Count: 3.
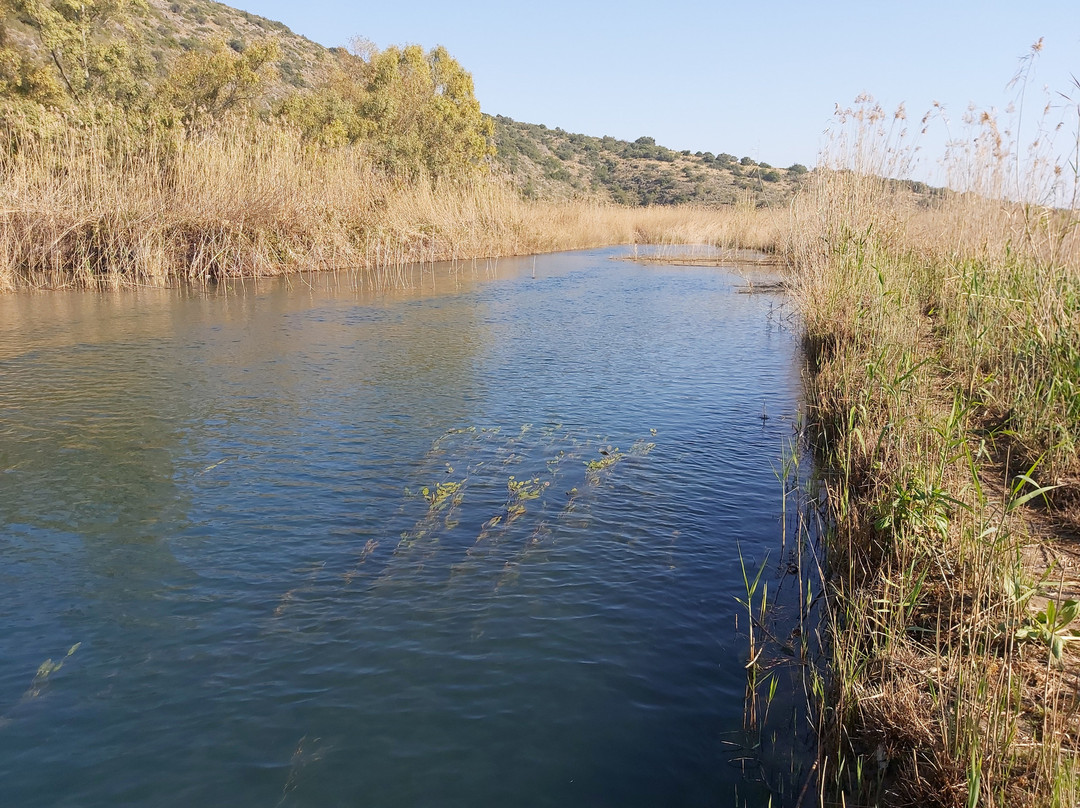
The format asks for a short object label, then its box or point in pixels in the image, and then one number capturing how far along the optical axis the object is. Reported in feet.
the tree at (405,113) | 79.36
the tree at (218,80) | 73.67
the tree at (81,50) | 65.05
